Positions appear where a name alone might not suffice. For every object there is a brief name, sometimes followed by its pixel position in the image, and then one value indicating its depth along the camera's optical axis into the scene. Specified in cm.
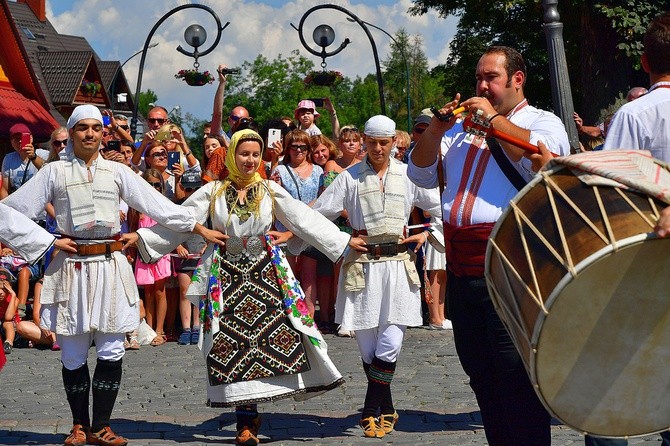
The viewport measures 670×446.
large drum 397
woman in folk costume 742
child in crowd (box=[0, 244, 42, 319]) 1191
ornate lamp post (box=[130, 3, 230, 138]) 2030
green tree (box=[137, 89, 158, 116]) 11419
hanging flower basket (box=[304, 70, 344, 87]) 1861
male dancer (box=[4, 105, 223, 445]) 731
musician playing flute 521
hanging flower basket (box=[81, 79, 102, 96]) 5094
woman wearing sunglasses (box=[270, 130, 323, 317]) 1170
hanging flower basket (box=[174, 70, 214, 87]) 1719
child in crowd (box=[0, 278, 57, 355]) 1110
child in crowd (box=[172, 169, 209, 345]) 1170
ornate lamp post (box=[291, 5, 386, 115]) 2177
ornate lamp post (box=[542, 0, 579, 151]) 1112
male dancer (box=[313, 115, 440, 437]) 777
